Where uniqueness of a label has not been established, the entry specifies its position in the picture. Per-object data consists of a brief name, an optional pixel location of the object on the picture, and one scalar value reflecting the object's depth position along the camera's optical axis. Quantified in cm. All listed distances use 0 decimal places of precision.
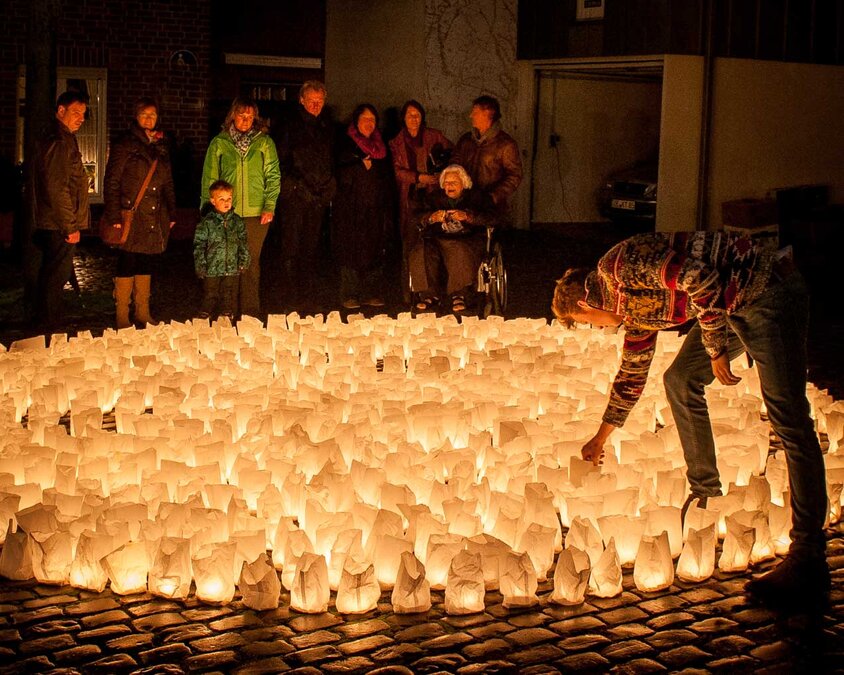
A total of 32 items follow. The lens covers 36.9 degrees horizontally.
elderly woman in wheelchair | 1059
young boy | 1018
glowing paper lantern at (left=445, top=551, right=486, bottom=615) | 463
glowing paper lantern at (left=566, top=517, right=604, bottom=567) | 492
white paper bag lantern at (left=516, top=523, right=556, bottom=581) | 498
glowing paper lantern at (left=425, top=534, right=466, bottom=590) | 484
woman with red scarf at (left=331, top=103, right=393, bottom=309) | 1166
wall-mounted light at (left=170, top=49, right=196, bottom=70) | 1931
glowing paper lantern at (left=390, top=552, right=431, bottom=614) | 461
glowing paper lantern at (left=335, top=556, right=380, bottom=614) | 461
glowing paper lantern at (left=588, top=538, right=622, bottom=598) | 479
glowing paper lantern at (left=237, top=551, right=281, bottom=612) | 463
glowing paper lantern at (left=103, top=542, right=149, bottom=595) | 478
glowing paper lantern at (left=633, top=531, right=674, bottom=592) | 488
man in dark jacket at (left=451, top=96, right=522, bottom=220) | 1064
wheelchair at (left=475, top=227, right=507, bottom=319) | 1070
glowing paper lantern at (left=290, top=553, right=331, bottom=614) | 460
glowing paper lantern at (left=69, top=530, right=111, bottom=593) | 480
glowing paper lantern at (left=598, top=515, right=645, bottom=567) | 509
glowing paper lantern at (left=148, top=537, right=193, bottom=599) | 474
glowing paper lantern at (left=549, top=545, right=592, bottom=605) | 471
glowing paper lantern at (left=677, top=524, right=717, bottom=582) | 496
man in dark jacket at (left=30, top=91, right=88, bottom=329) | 1000
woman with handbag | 1016
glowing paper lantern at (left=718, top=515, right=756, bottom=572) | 506
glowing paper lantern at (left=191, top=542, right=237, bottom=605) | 470
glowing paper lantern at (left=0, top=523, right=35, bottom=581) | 489
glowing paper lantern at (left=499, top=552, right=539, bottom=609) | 471
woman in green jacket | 1047
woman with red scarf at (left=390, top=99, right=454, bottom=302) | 1143
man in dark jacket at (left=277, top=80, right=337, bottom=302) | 1145
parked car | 2073
